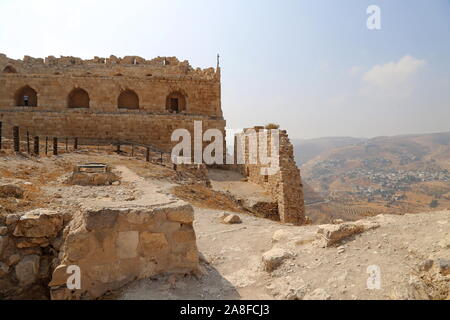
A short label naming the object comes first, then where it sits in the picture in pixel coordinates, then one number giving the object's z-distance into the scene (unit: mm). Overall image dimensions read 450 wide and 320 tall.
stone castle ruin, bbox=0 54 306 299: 3449
